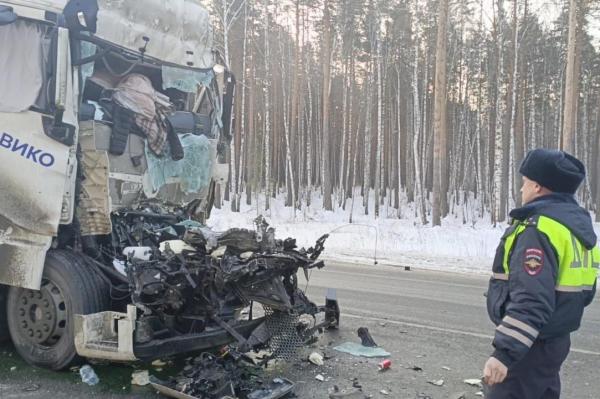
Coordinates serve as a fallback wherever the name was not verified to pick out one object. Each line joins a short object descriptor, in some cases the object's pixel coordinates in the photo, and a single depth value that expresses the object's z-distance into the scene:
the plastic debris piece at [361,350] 5.49
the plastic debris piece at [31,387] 4.36
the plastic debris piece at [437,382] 4.73
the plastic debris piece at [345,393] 4.36
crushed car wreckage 4.35
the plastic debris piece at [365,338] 5.74
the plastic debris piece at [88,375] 4.52
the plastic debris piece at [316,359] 5.14
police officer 2.52
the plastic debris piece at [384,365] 5.08
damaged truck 4.39
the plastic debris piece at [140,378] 4.57
